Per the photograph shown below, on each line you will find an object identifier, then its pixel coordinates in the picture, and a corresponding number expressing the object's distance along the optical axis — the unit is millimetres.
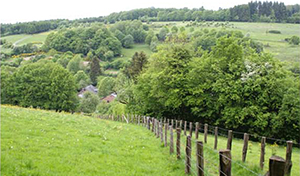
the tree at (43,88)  66500
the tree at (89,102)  94062
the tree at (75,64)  145250
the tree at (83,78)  136250
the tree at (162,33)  170125
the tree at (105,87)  124125
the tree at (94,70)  142888
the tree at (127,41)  181500
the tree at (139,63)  68125
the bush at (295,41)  109625
